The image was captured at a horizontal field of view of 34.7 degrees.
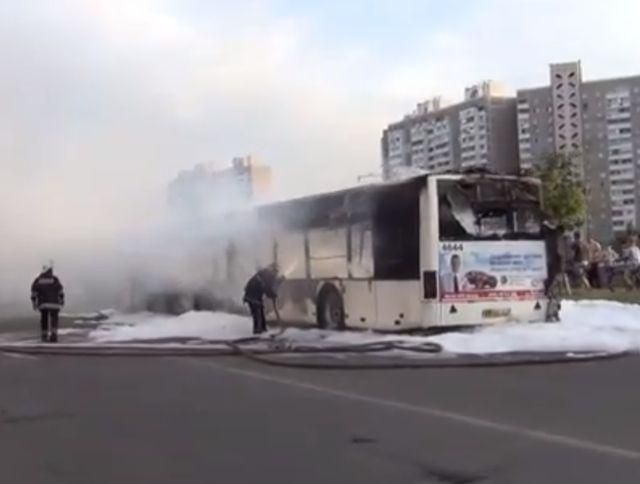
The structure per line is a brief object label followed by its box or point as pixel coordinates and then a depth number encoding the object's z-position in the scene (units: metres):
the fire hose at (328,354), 14.33
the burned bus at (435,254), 17.61
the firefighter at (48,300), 21.55
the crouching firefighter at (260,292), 20.77
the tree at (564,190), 41.25
